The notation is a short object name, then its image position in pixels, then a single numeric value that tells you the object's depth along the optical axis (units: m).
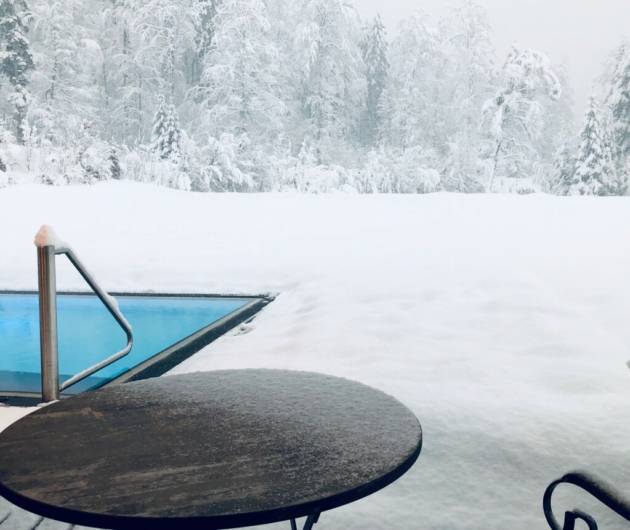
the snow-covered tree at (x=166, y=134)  13.98
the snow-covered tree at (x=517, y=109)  16.36
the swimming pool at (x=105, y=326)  3.69
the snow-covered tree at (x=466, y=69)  19.45
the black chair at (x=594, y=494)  0.75
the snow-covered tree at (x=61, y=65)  16.14
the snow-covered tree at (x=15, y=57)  14.30
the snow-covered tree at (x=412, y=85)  19.38
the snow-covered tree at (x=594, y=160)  16.20
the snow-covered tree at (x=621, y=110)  17.11
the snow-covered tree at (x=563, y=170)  17.22
